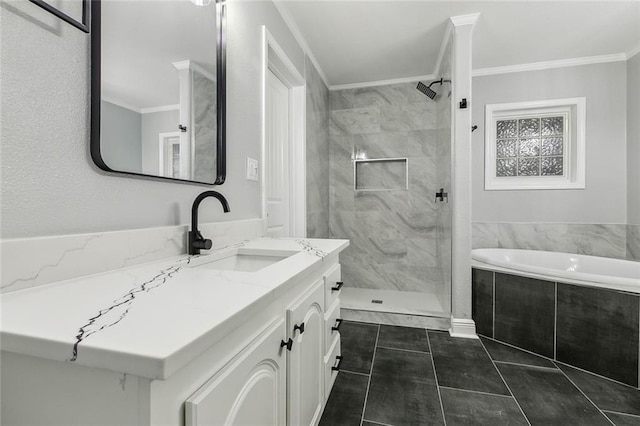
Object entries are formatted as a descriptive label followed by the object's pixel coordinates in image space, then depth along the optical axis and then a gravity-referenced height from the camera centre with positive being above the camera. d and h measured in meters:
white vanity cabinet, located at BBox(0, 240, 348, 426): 0.43 -0.28
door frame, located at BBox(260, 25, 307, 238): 2.64 +0.45
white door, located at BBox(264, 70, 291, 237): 2.32 +0.44
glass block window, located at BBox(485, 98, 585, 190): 3.03 +0.69
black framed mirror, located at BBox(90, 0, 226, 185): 0.89 +0.43
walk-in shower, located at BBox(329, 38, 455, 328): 3.35 +0.25
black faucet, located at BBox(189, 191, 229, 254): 1.16 -0.10
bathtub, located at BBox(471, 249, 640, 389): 1.72 -0.63
